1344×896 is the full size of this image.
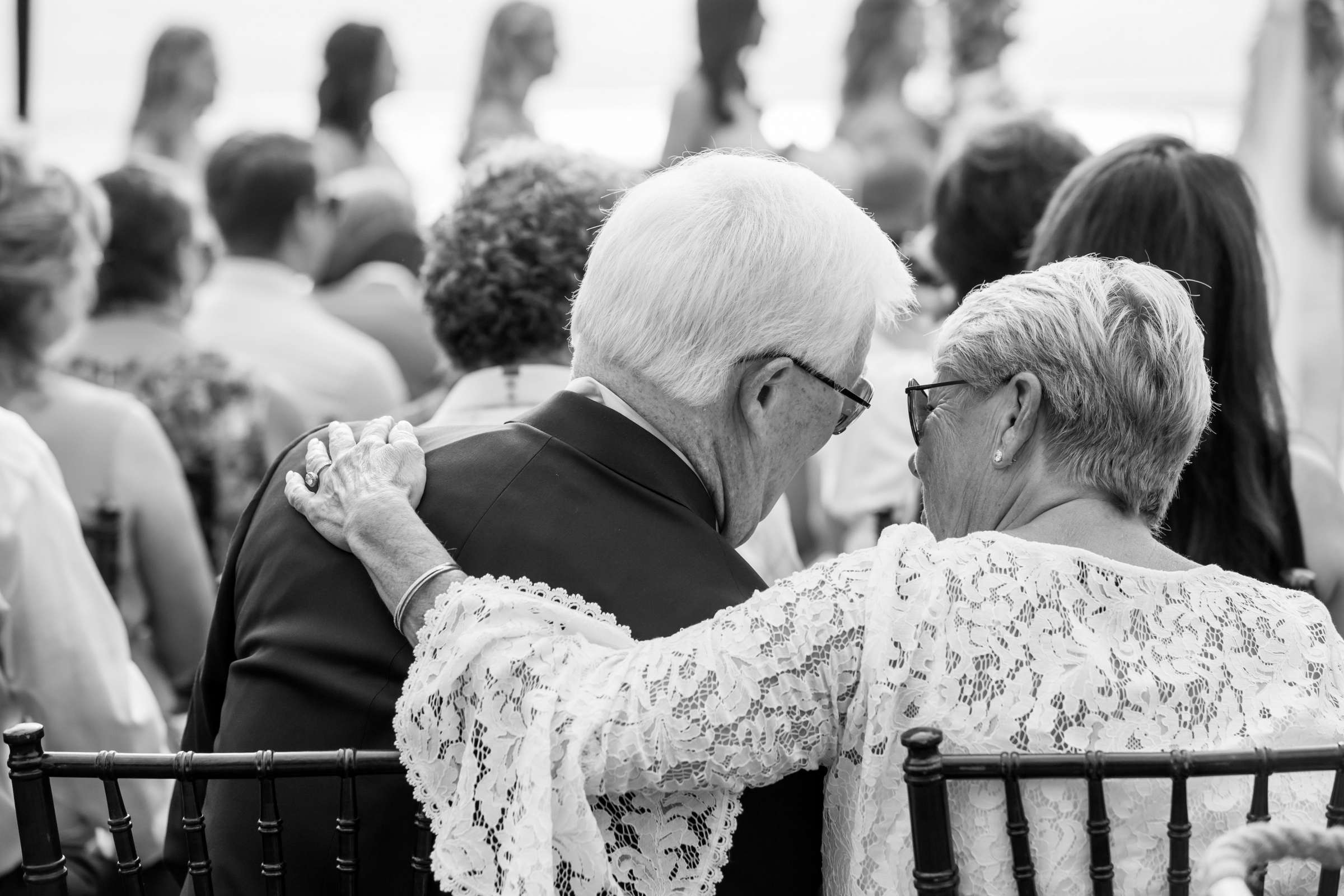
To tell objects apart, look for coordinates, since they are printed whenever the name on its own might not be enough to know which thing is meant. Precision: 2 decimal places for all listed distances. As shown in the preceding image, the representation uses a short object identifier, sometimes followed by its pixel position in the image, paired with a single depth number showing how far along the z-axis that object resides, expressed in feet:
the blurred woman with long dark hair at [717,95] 33.78
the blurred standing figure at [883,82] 36.24
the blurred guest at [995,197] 19.98
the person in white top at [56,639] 14.35
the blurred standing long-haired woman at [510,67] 36.14
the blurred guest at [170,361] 22.07
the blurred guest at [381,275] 29.86
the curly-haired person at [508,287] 17.04
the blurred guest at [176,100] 36.81
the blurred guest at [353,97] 35.45
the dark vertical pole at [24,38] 36.24
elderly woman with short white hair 9.42
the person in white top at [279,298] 25.96
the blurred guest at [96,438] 17.70
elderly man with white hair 10.66
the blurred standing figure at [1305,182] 24.32
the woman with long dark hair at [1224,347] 15.56
